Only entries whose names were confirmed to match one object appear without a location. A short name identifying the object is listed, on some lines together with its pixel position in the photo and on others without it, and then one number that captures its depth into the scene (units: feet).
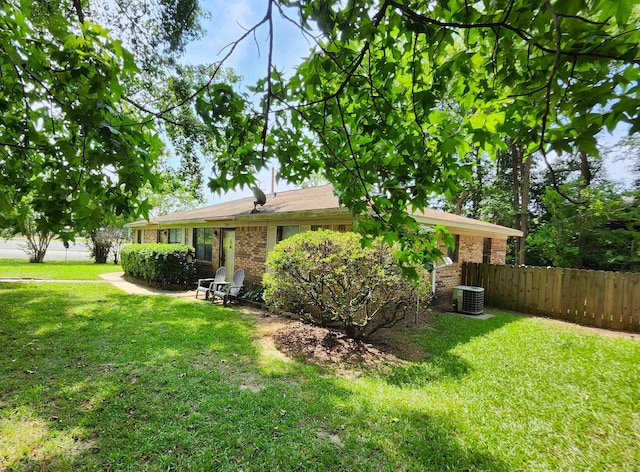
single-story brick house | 29.88
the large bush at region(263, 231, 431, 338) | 20.02
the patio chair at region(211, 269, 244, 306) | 33.29
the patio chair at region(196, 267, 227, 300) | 35.50
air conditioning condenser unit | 31.71
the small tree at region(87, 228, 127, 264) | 78.28
